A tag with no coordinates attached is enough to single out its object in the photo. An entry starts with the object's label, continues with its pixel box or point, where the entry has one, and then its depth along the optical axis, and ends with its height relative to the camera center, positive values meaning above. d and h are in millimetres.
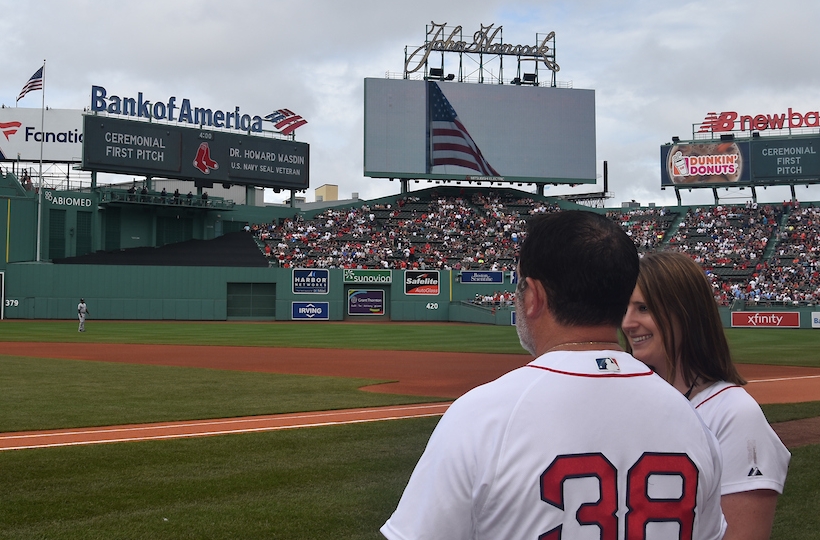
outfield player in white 35375 -1086
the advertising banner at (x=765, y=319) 43156 -1604
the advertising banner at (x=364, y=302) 52031 -904
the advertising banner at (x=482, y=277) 52312 +831
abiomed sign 50094 +5778
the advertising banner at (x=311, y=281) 51125 +492
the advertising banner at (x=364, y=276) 51656 +853
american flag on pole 47312 +12616
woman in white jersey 2857 -346
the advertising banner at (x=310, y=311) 51219 -1497
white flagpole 47466 +4473
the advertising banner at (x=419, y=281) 52406 +504
